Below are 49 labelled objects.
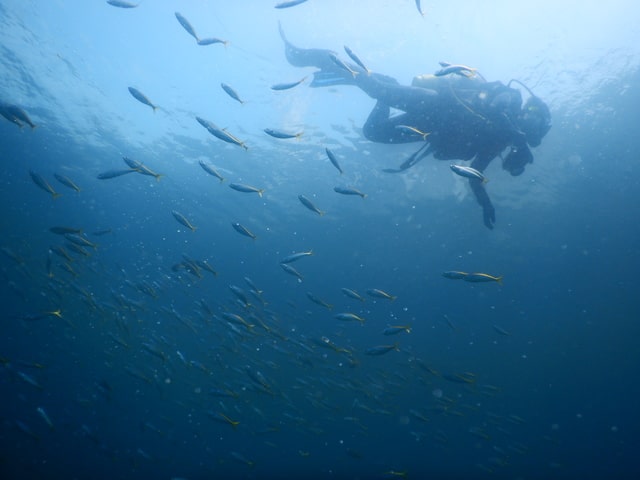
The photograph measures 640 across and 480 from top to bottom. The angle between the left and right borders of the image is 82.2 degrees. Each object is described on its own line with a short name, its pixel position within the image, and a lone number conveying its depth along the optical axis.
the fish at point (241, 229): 8.02
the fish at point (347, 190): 7.49
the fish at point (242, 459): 11.56
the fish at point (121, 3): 6.73
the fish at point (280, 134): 6.45
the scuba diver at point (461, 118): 7.19
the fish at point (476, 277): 6.48
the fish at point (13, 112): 6.22
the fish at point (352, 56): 6.27
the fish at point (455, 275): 6.77
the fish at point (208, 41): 6.66
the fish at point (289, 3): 5.85
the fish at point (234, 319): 9.41
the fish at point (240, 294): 8.83
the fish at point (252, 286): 10.40
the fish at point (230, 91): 6.96
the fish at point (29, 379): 10.68
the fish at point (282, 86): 6.91
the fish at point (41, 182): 7.66
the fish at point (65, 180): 8.07
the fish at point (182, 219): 8.16
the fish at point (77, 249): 9.70
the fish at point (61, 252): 10.70
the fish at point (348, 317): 7.74
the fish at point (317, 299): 9.62
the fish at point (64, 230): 8.43
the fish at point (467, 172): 5.91
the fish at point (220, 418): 9.42
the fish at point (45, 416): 9.66
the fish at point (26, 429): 11.10
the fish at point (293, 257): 7.41
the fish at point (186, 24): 6.41
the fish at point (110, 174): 6.99
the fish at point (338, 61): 6.79
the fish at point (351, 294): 8.99
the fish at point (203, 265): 9.87
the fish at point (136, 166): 6.89
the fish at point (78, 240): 8.95
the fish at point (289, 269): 8.66
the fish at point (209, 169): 7.83
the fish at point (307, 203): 7.51
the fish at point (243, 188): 7.11
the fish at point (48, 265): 10.03
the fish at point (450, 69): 5.96
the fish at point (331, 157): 6.93
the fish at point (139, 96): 6.81
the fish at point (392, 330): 8.08
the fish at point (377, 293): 8.28
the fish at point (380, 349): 7.93
